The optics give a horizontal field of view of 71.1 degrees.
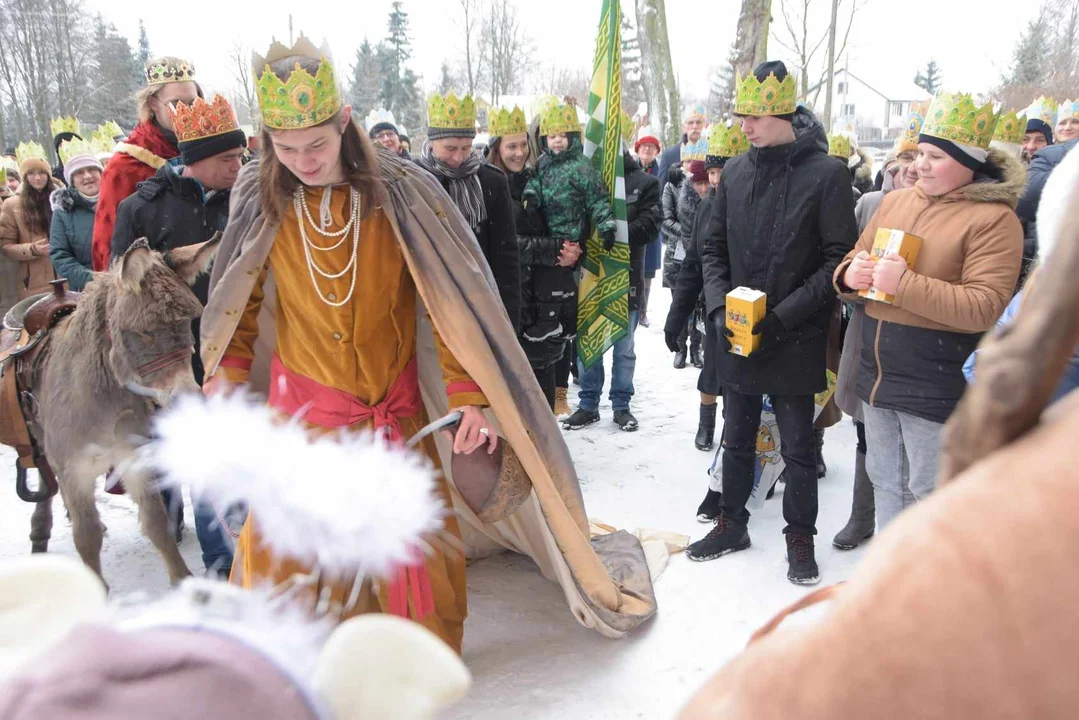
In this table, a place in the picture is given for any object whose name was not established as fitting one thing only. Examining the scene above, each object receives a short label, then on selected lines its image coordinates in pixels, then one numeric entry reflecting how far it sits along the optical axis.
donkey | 2.94
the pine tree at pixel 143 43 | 45.53
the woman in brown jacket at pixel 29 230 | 6.67
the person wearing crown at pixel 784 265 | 3.43
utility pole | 20.08
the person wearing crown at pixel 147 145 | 3.89
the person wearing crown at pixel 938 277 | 2.93
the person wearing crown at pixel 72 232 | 5.22
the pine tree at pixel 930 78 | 65.01
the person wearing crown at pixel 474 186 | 4.03
